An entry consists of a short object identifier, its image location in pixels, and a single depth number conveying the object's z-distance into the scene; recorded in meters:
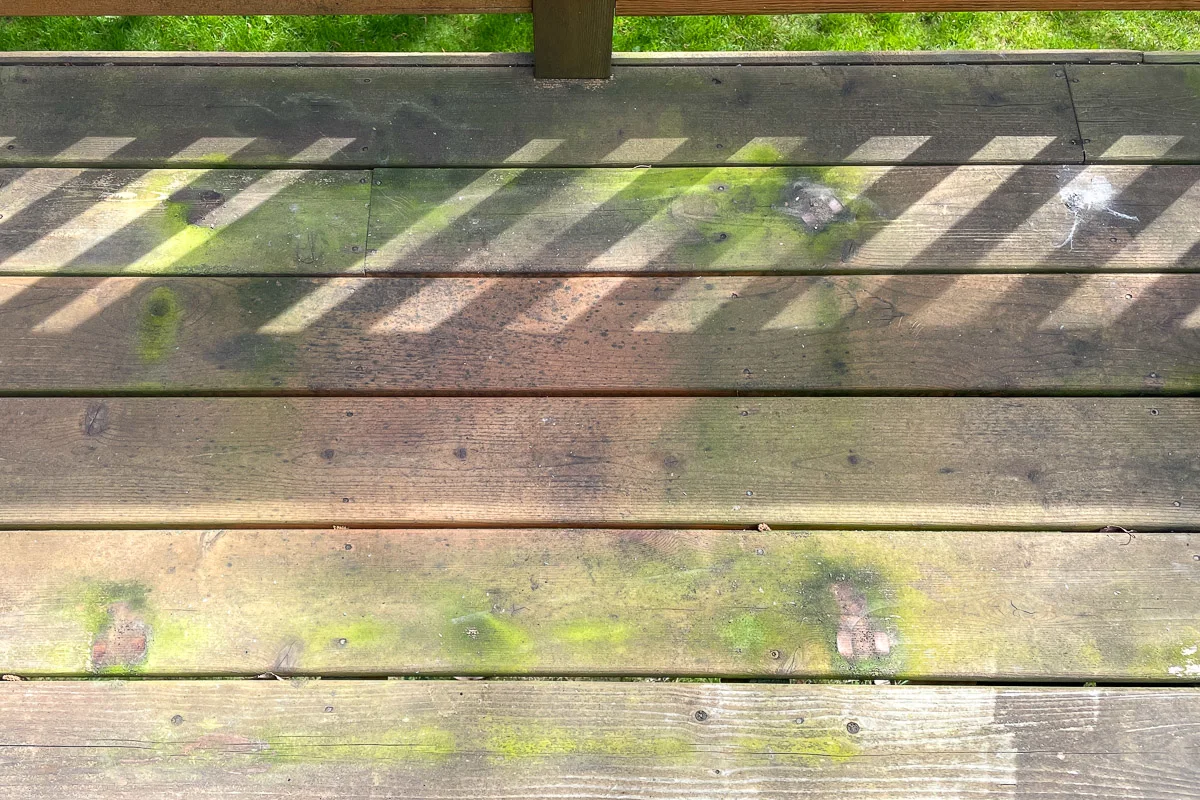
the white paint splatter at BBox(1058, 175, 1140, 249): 1.84
